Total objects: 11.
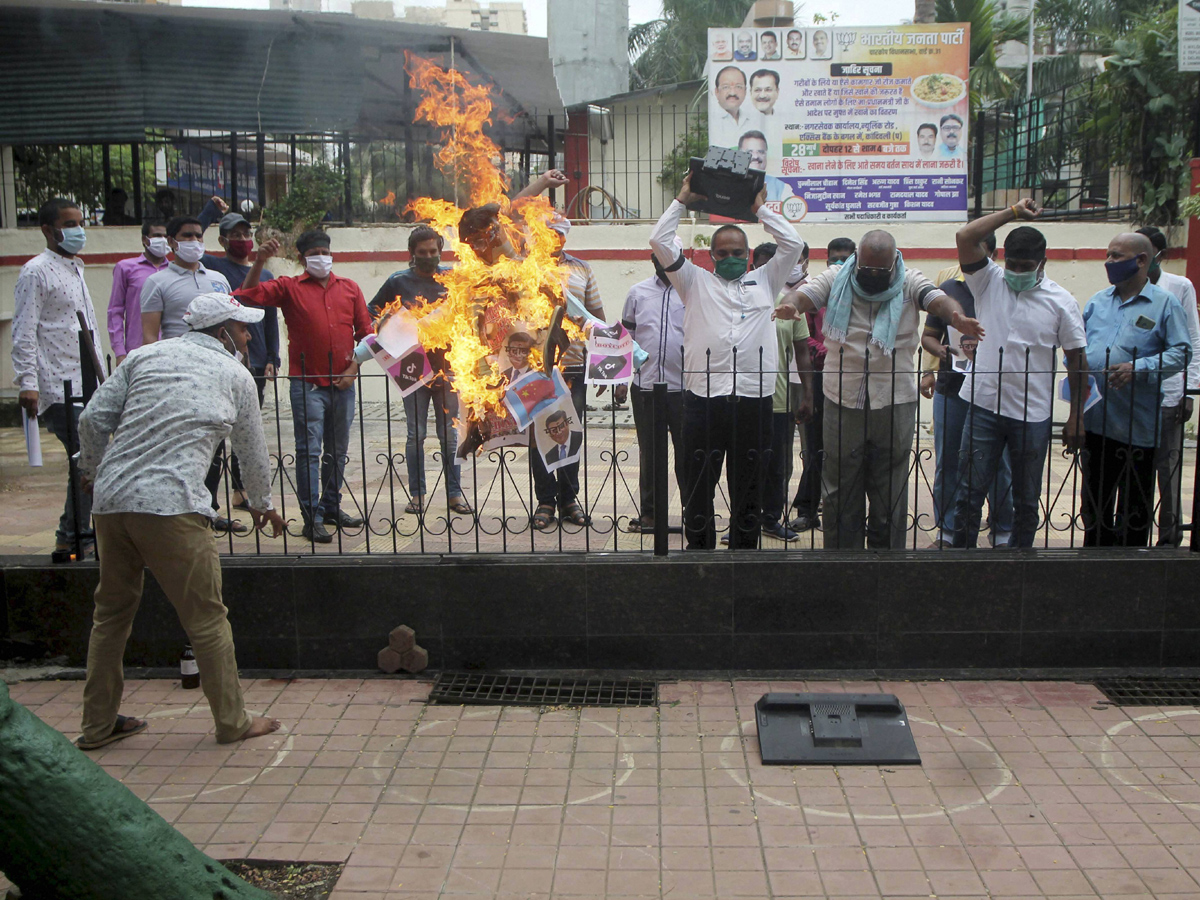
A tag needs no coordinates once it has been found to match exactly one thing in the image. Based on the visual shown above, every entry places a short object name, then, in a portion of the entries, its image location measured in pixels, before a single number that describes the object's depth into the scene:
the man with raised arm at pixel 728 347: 5.97
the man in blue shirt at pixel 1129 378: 6.05
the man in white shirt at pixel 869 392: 5.94
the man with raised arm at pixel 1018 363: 5.85
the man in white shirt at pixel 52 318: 6.57
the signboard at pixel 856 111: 13.01
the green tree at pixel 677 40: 32.50
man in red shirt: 6.84
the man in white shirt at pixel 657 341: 7.14
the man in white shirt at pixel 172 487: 4.49
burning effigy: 5.77
